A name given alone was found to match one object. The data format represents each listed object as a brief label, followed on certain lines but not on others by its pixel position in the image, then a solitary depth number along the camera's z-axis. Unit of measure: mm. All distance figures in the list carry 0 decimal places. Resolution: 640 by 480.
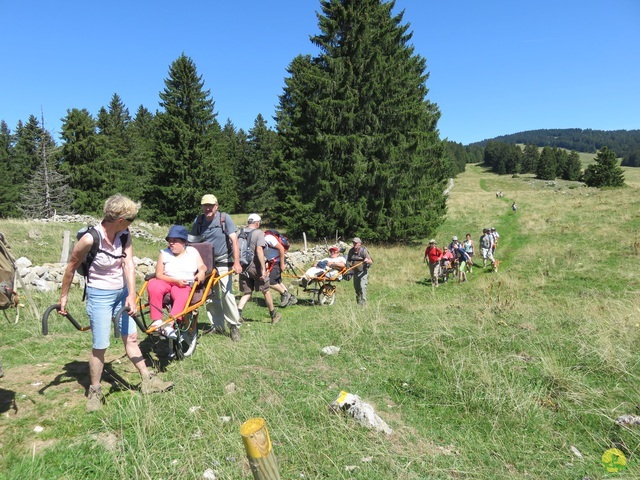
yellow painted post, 1851
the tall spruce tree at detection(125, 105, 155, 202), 41625
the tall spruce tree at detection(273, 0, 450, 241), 22141
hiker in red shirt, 13711
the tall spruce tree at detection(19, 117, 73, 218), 29969
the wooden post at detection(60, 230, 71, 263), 12570
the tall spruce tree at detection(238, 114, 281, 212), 47594
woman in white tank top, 4855
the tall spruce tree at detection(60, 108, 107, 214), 33312
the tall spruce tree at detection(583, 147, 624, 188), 54750
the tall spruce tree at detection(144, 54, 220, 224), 31078
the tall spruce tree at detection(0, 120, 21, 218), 41406
